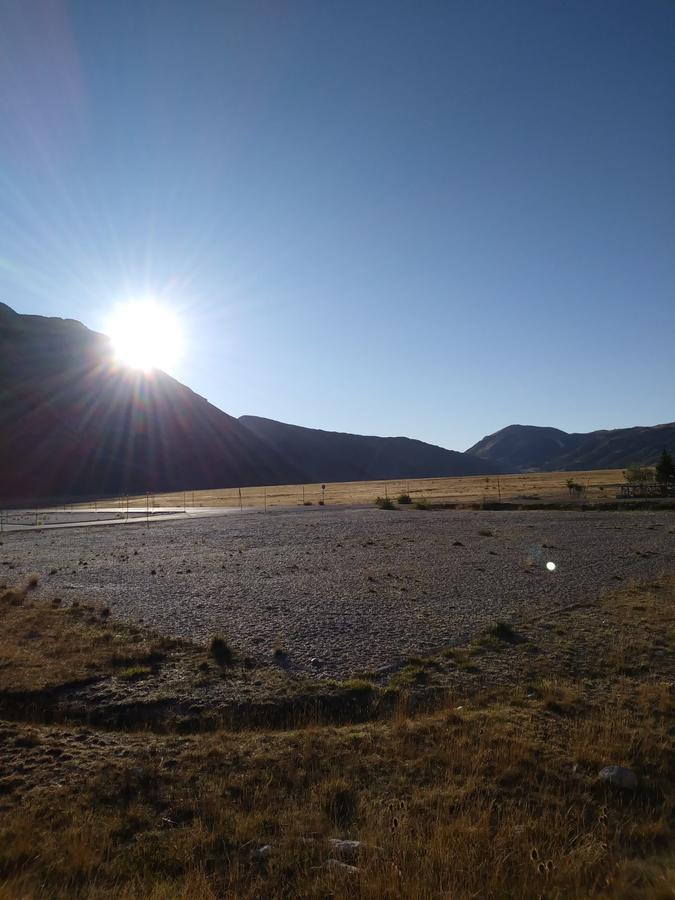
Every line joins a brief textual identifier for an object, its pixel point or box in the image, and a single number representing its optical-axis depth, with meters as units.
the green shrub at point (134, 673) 9.16
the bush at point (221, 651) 9.89
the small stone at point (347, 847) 4.54
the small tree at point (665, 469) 58.19
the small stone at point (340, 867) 4.26
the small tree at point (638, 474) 65.31
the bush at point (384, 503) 58.23
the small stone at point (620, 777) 5.38
